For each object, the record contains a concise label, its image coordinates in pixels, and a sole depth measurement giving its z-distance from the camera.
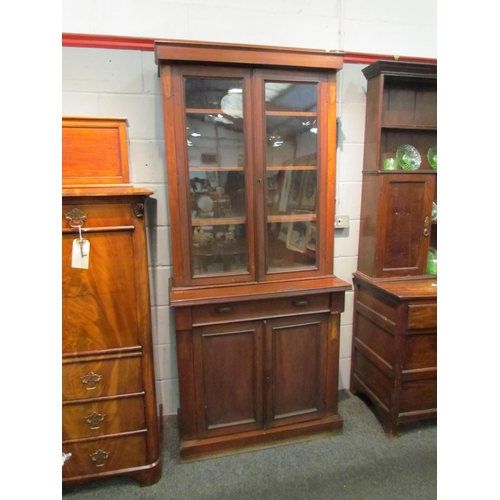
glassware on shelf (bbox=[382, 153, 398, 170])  1.90
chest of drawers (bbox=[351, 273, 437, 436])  1.69
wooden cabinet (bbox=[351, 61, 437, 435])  1.72
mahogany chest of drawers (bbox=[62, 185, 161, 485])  1.29
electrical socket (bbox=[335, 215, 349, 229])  2.02
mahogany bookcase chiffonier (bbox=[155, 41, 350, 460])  1.51
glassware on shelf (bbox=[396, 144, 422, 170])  1.95
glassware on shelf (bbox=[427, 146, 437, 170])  1.97
